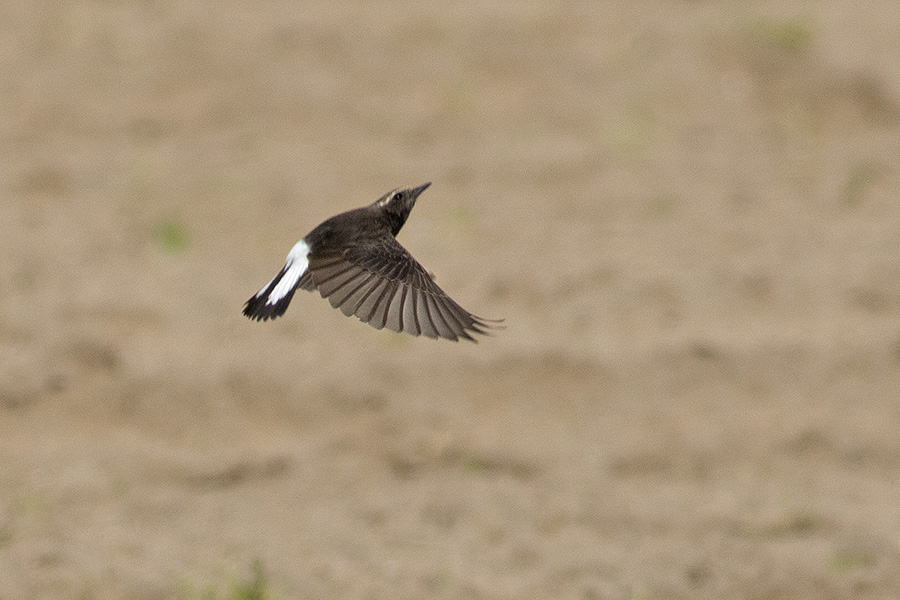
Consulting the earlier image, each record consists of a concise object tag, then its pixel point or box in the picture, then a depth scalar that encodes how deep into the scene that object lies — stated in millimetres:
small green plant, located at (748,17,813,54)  19016
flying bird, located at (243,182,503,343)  7520
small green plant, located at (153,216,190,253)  14883
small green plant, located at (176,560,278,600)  9508
